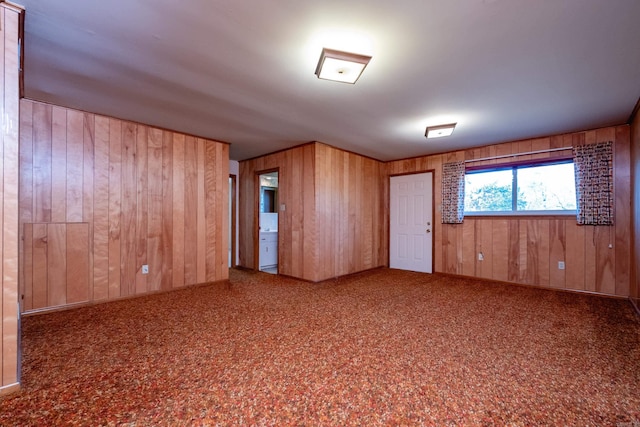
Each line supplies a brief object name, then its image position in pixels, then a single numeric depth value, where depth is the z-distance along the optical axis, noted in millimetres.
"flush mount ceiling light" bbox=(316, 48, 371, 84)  1986
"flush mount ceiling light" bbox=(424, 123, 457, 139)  3555
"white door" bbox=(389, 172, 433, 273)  5465
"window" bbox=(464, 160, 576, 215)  4109
